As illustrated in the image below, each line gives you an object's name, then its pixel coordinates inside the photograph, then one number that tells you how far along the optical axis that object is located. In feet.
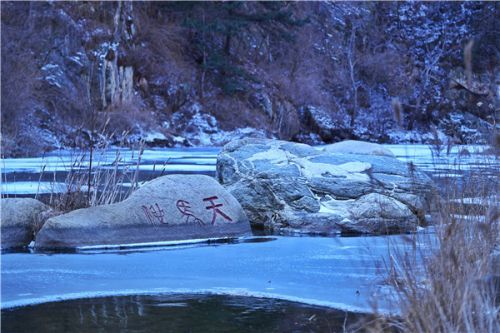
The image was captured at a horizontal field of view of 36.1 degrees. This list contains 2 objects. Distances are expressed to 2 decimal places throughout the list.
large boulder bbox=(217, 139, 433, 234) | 29.81
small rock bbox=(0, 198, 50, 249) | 25.44
